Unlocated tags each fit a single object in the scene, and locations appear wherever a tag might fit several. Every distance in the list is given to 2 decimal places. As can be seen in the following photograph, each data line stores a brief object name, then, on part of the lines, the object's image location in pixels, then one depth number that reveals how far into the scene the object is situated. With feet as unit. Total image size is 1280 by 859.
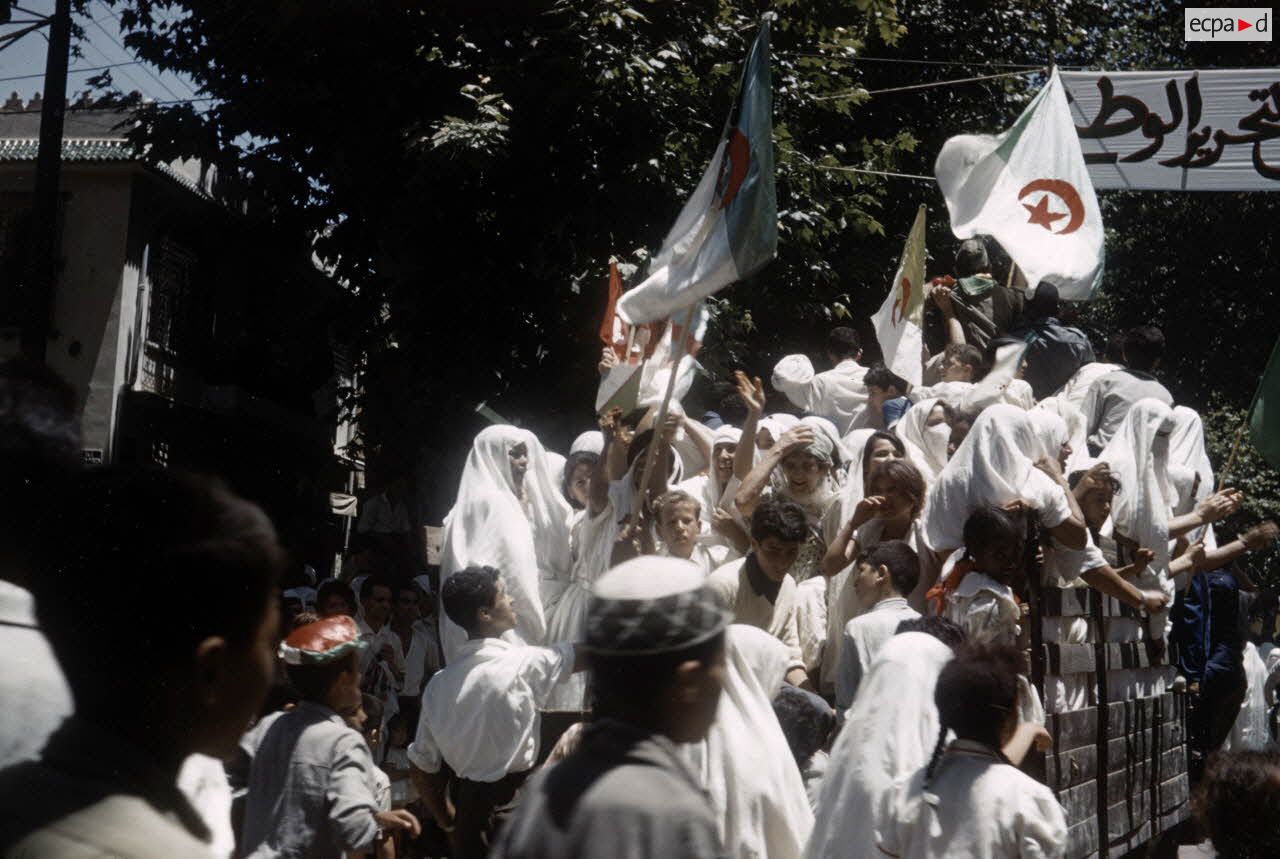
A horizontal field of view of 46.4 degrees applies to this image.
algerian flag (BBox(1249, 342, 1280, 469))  28.50
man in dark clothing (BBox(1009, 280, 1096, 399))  29.63
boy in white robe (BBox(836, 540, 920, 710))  16.74
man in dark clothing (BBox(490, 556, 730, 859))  7.63
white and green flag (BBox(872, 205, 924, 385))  30.73
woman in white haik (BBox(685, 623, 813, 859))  13.07
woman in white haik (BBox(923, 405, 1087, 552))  19.19
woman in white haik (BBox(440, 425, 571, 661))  21.11
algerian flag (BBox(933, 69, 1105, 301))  31.17
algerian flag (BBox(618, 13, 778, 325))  21.34
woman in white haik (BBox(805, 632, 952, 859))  13.57
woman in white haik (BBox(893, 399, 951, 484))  25.80
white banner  38.78
